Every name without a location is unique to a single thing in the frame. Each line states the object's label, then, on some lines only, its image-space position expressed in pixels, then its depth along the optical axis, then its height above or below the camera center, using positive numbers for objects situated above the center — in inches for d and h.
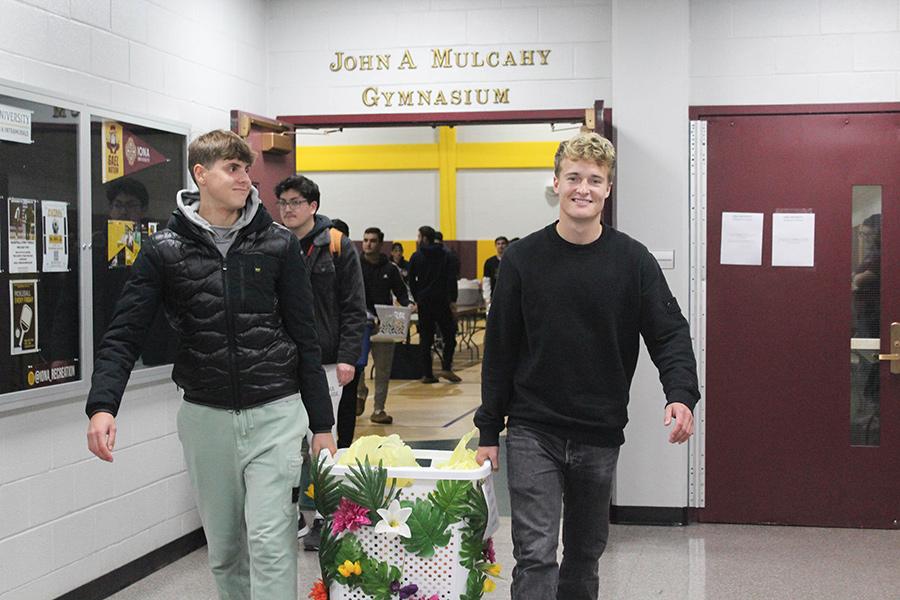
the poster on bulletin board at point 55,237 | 156.3 +5.5
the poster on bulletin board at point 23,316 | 149.1 -5.5
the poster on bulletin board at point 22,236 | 147.6 +5.3
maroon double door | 220.4 -11.1
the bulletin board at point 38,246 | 147.5 +4.0
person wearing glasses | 188.9 +0.1
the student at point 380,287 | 354.0 -3.7
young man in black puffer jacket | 121.6 -8.5
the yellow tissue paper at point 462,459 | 119.3 -19.8
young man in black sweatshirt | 122.6 -8.6
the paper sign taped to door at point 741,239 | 223.3 +7.3
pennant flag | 174.4 +19.9
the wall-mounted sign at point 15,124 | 146.2 +20.1
